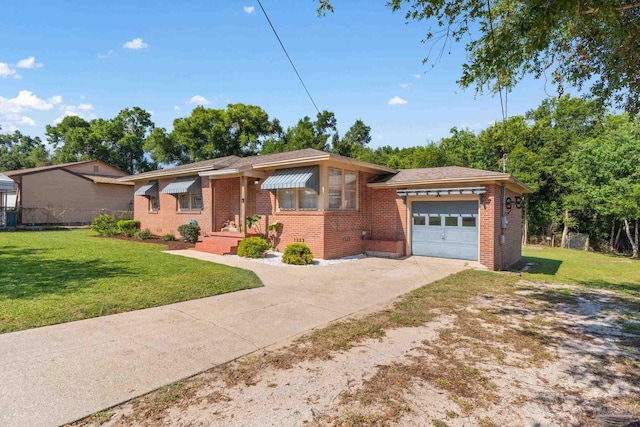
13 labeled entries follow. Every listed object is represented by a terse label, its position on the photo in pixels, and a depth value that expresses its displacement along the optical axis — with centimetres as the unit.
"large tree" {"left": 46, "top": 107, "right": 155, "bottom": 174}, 4300
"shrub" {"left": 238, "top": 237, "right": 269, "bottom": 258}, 1218
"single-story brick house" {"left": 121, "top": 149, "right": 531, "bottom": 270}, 1190
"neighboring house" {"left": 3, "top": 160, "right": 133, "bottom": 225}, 2472
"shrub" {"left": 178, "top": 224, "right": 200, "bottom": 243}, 1545
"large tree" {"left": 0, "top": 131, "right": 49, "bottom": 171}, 5128
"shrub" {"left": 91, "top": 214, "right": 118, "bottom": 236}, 1912
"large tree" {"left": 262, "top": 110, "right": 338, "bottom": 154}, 3819
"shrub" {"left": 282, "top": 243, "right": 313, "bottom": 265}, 1109
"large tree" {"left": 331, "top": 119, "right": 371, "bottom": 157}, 4077
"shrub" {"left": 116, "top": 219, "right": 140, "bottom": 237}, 1892
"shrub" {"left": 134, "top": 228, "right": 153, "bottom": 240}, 1762
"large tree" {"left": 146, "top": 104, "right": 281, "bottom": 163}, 3838
